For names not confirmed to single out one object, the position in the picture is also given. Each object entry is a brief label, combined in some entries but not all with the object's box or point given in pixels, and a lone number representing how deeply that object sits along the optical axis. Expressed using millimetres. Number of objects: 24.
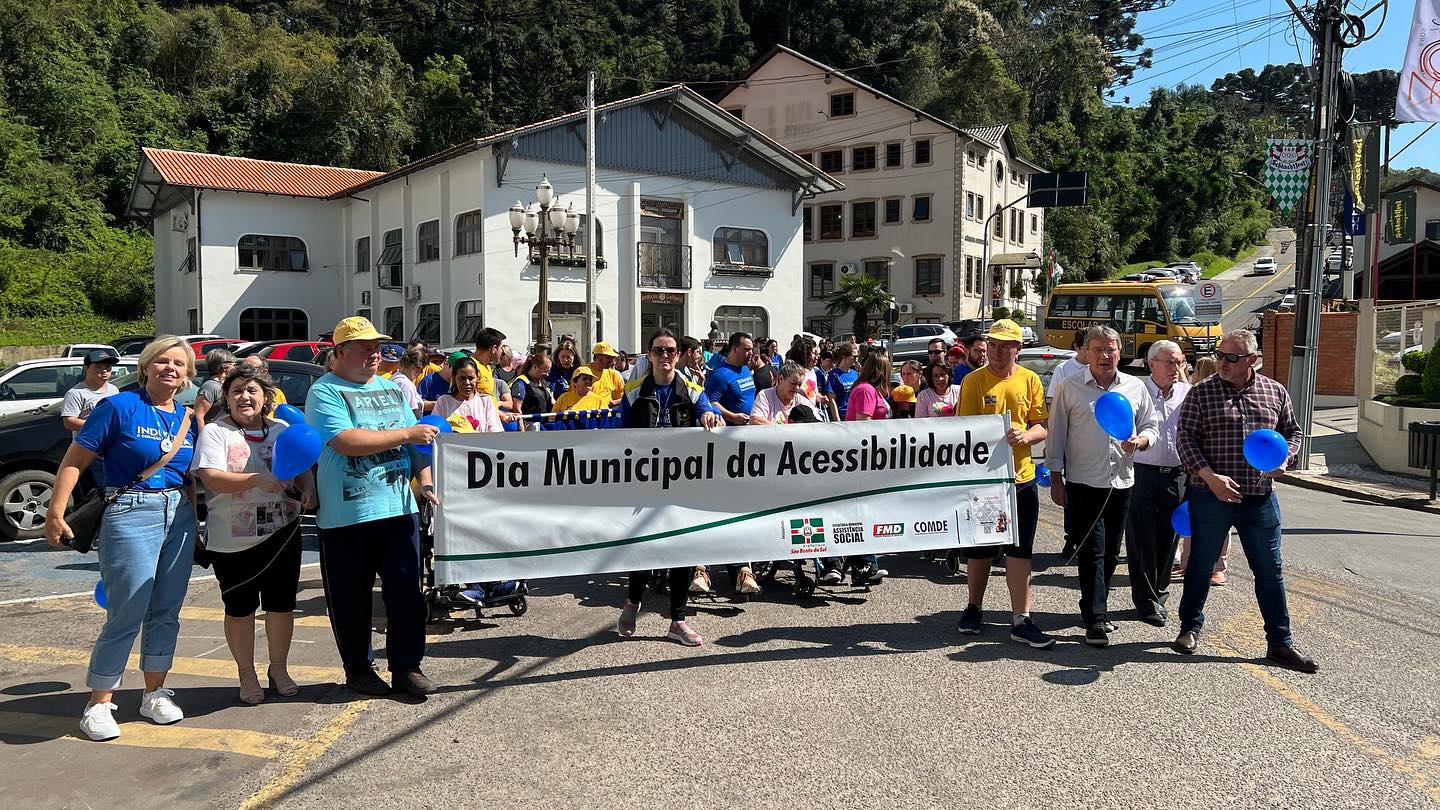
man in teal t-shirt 4770
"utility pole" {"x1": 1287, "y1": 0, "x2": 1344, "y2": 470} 15023
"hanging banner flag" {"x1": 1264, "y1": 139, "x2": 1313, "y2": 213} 16625
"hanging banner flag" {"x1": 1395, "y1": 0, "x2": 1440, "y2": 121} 11133
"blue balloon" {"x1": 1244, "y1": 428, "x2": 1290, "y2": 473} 5406
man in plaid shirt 5562
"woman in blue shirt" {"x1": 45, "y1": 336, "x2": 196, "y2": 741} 4484
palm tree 41031
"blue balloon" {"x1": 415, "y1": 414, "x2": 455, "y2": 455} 5268
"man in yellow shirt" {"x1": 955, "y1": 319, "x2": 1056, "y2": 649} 5961
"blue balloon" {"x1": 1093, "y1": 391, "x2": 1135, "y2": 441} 5672
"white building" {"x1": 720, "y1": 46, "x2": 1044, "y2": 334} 48156
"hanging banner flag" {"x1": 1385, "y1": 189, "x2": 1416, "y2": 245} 30922
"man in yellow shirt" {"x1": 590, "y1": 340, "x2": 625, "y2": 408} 9484
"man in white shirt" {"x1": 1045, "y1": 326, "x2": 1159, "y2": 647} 5887
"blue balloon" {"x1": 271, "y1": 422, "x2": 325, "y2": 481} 4570
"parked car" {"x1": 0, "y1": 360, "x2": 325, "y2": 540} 8977
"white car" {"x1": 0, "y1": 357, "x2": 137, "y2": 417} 11570
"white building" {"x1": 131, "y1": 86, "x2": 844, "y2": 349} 31594
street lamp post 21922
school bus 32281
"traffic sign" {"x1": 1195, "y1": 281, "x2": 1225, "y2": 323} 32969
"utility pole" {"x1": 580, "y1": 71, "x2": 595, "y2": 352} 23969
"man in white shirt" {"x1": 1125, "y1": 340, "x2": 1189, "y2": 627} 6449
